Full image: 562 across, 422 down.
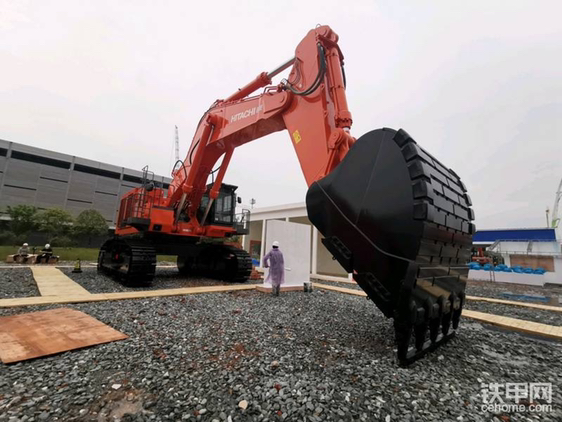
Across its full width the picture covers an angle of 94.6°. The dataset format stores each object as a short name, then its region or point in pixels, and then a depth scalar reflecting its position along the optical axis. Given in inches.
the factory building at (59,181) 1583.4
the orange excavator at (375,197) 96.2
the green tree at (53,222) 1111.0
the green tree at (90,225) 1187.3
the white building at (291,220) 580.7
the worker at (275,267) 280.2
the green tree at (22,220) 1068.5
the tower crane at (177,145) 2571.4
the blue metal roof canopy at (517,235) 1192.2
